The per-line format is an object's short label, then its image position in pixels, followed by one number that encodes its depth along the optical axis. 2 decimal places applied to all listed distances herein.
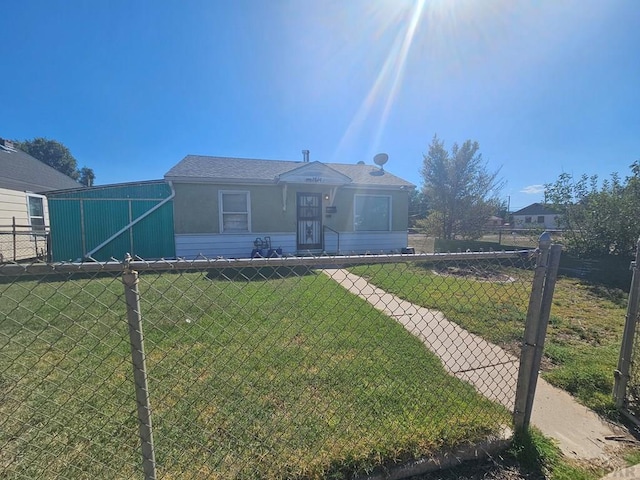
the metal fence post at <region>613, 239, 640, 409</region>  2.19
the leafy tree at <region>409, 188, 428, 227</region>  31.13
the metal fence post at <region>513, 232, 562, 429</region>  1.83
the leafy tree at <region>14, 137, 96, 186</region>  39.19
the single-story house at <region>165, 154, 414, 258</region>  9.56
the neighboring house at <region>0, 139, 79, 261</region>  10.48
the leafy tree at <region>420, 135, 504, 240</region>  14.64
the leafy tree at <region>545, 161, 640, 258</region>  7.96
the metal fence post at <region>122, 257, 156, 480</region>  1.25
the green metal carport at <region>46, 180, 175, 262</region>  8.89
